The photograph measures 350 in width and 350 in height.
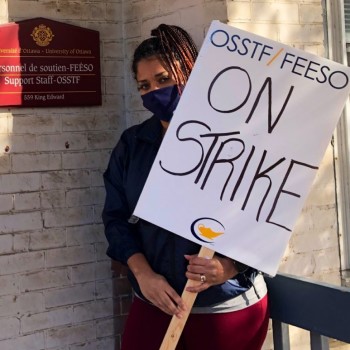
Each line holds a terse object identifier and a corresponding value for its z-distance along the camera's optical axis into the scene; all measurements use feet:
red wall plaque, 9.60
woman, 7.69
